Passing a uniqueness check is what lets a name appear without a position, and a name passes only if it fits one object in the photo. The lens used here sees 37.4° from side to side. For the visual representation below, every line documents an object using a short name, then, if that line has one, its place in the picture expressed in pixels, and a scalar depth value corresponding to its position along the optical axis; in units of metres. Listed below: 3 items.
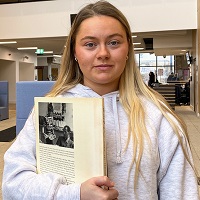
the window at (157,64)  25.20
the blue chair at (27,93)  2.02
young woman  0.91
